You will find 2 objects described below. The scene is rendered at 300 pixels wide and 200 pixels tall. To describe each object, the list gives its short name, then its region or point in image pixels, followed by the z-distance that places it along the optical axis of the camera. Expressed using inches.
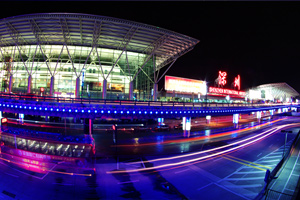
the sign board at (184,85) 1684.3
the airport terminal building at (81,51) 1210.0
